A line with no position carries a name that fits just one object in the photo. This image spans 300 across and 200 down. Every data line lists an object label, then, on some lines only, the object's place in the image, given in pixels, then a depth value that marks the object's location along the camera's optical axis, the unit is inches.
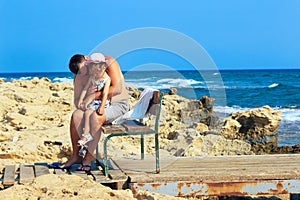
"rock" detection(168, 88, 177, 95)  978.4
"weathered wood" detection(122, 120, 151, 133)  333.4
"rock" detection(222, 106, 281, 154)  696.2
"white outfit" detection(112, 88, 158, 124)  350.4
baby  345.9
